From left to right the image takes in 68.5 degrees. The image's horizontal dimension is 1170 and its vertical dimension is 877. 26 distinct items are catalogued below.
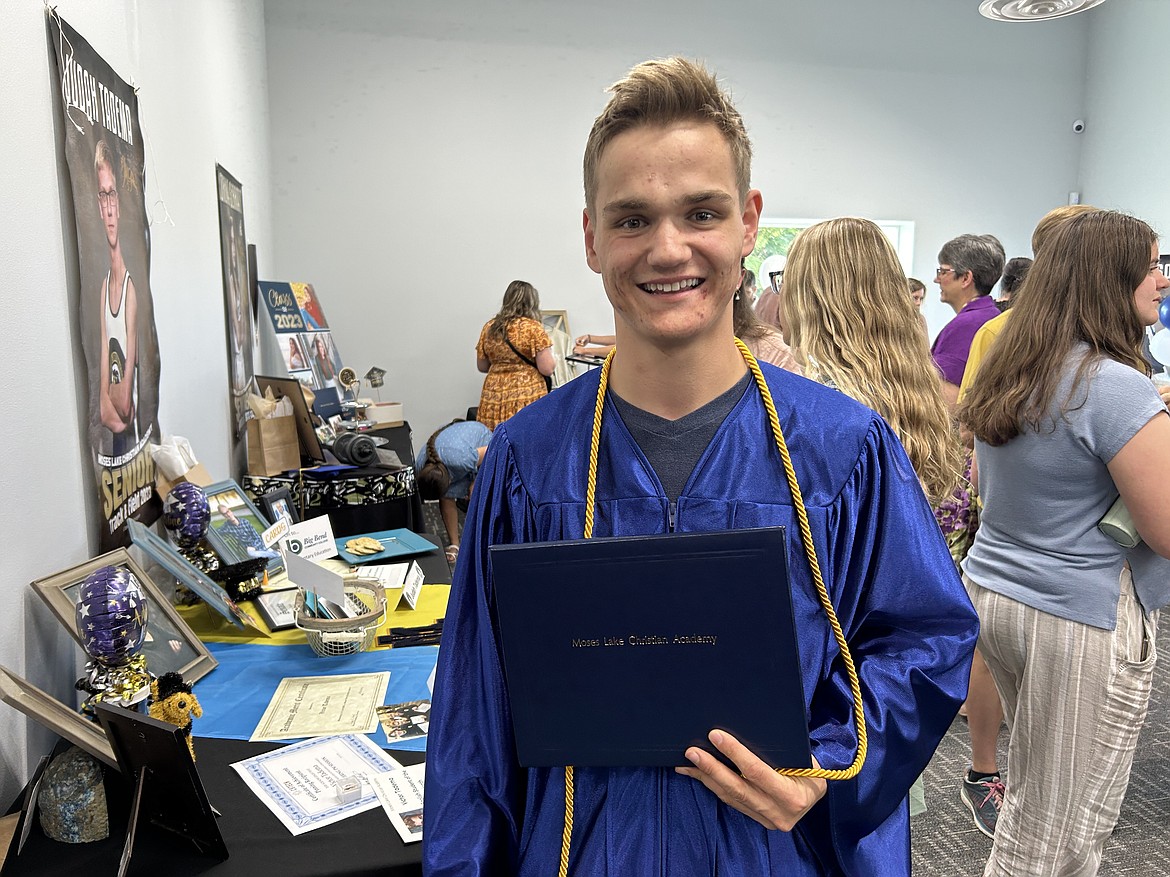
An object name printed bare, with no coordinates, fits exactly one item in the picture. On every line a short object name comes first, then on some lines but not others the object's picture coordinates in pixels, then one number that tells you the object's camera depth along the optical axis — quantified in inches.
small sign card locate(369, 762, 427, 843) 50.6
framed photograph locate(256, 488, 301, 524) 108.4
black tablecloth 47.3
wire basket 75.7
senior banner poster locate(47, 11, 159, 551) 71.2
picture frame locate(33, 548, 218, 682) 64.4
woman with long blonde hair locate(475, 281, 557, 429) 219.5
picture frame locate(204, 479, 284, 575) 91.2
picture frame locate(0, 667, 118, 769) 48.5
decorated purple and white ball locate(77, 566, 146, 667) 54.7
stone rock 49.1
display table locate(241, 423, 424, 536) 131.1
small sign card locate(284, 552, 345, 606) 73.5
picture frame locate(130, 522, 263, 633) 75.7
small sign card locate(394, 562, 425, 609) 90.5
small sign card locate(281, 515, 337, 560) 94.0
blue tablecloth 63.4
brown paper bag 143.3
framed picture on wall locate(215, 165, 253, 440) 149.4
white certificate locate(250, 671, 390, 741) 62.8
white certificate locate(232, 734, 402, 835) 52.4
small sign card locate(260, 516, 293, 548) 92.2
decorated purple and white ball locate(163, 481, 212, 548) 85.3
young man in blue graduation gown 36.9
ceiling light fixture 182.4
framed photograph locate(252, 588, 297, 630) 83.3
